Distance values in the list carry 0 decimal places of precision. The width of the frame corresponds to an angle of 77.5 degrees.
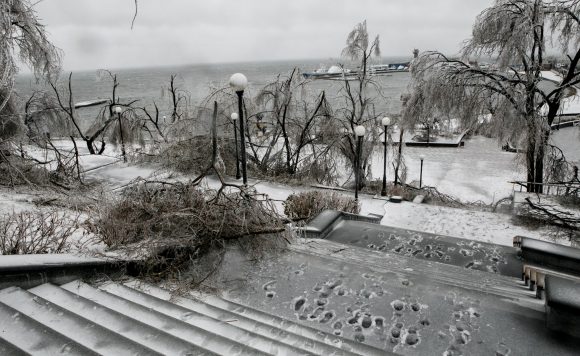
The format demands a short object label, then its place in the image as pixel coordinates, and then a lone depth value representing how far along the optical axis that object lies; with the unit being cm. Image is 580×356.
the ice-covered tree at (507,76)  1331
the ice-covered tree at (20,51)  648
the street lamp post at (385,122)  1502
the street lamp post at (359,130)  1302
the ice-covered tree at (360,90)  1756
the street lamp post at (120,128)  1781
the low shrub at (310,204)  934
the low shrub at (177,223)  468
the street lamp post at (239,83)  917
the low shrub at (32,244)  416
